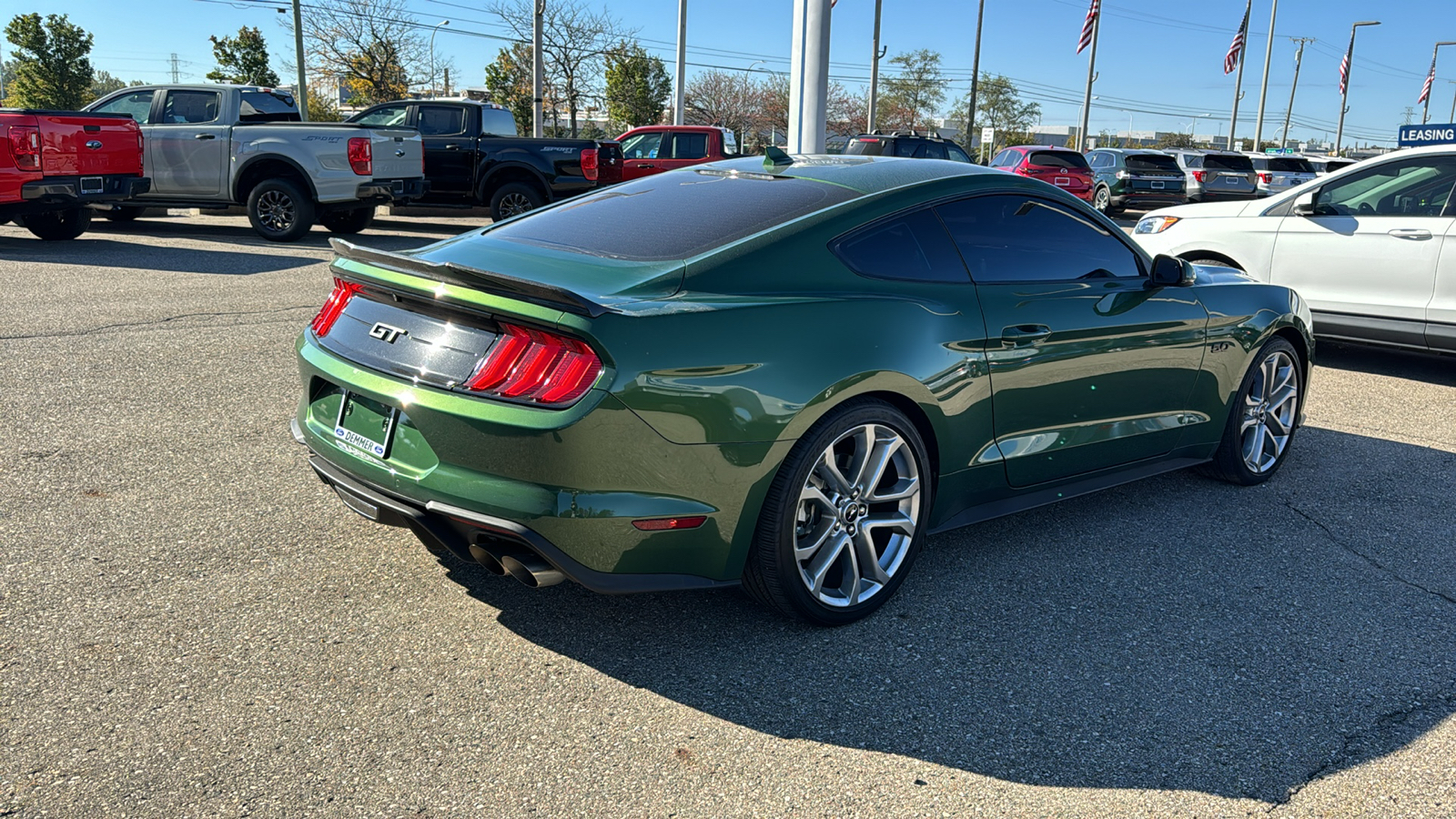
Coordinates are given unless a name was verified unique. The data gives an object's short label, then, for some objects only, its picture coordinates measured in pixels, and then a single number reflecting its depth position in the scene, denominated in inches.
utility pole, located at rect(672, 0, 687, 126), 1352.1
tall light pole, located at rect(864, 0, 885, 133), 1793.8
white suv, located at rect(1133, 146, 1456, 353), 300.0
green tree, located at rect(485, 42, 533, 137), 2048.5
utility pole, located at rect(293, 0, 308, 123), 1363.2
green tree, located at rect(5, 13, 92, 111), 1925.4
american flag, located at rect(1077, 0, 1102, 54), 1480.1
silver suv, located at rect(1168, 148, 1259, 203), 1019.3
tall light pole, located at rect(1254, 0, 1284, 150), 1966.0
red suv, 906.1
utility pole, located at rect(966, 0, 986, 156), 1891.0
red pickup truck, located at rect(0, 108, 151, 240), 458.0
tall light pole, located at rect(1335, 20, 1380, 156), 2014.8
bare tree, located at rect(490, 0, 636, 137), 1972.2
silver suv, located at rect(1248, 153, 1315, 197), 1053.2
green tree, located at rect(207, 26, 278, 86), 1844.2
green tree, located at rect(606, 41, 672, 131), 2034.9
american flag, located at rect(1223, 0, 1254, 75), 1616.6
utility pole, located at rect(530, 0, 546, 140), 1171.3
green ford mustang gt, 116.1
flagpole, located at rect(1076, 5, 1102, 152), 1680.6
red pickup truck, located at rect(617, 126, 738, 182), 686.5
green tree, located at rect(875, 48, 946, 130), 2861.7
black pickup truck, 606.2
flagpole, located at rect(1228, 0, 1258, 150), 2052.2
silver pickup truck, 536.4
